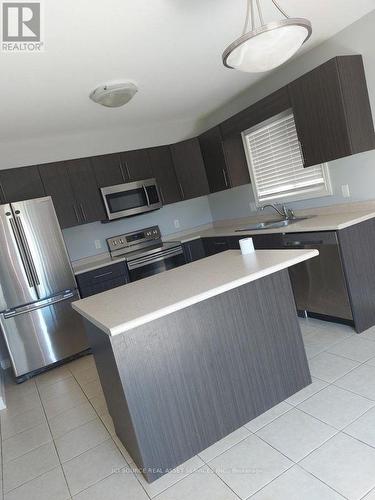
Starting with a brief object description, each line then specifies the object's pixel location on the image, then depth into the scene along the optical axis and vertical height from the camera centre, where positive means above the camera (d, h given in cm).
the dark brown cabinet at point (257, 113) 322 +69
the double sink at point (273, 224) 358 -42
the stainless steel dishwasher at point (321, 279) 282 -88
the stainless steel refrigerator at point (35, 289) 340 -46
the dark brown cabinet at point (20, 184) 378 +61
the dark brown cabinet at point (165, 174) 463 +44
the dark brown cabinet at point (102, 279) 386 -58
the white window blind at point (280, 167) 354 +15
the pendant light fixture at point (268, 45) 147 +58
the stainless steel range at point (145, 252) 415 -44
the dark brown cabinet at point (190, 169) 459 +42
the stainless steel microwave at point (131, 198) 428 +22
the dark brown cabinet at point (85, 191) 414 +42
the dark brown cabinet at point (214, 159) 424 +43
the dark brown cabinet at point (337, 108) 273 +44
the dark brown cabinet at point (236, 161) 423 +35
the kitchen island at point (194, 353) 174 -78
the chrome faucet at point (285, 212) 381 -34
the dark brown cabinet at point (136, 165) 444 +61
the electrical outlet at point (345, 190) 321 -22
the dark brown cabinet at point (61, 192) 399 +46
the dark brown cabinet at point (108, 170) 427 +61
